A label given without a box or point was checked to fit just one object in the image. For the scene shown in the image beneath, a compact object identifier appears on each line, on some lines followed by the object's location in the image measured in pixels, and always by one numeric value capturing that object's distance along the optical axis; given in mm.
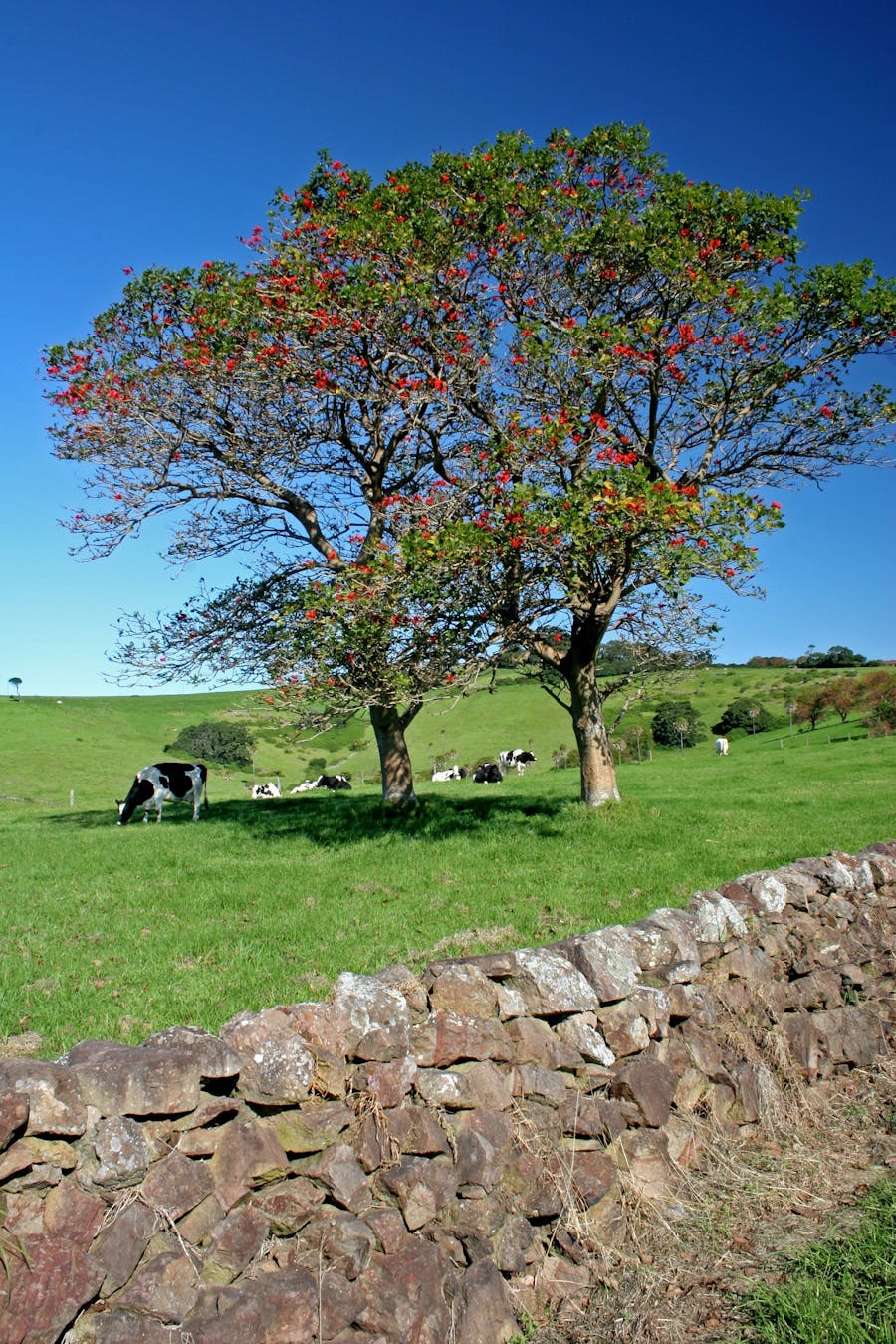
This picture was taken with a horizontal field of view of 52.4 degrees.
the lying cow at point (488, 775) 40000
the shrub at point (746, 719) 69062
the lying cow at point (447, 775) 48744
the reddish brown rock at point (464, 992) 5902
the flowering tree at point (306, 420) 16859
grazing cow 26469
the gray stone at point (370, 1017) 5395
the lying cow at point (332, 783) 45000
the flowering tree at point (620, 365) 15047
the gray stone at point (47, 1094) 4250
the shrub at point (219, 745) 72731
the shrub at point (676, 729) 68250
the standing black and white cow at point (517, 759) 46938
